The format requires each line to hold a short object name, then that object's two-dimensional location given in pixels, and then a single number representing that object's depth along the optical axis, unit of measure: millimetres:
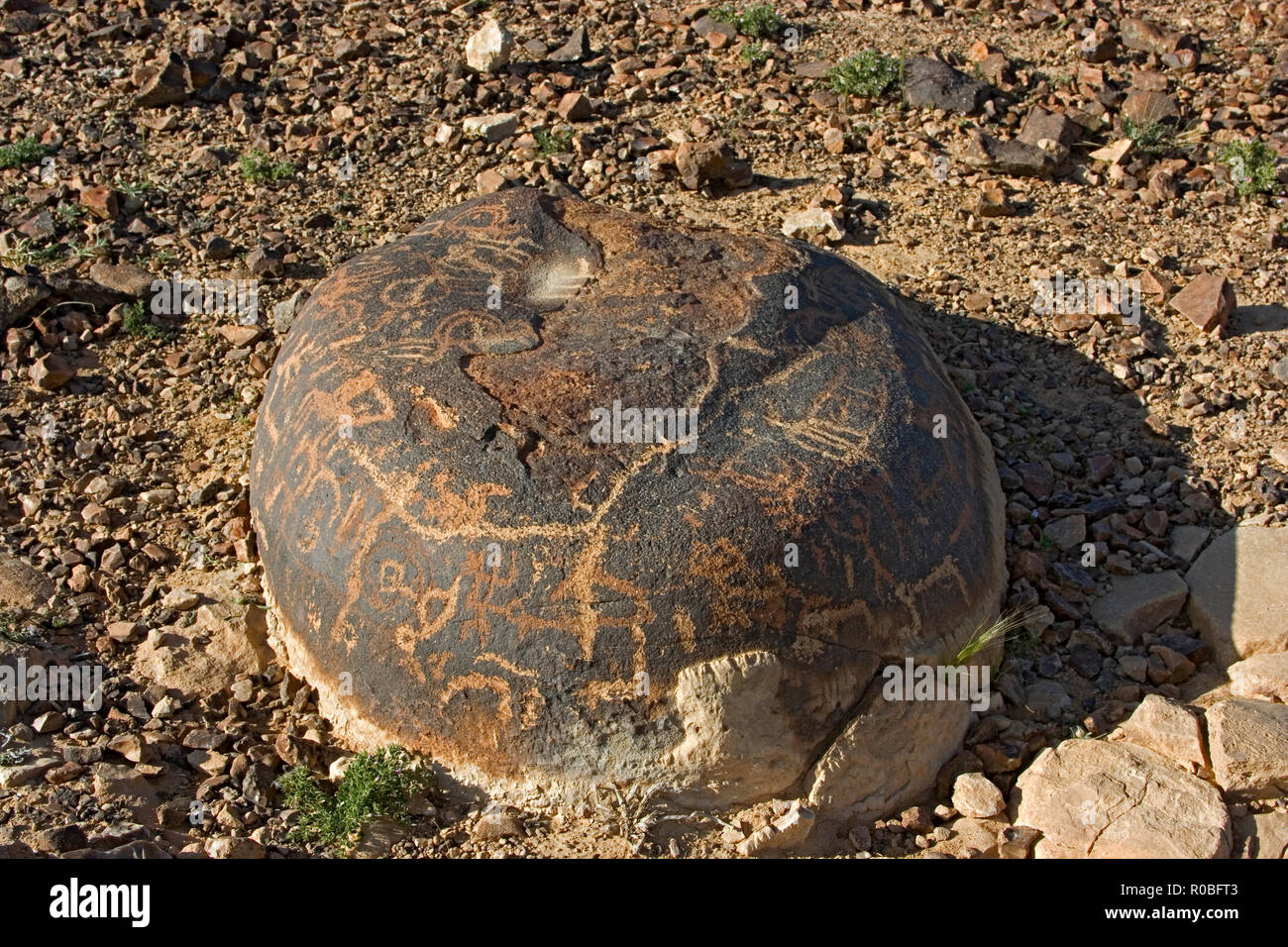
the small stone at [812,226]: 6422
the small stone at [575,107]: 7145
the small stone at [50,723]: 4137
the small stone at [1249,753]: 3939
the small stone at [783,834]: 3771
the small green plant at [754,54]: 7539
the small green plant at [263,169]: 6719
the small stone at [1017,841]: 3834
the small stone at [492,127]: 7027
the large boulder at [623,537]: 3736
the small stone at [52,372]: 5574
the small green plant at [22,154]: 6773
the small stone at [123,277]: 6022
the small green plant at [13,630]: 4449
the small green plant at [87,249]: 6211
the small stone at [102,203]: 6410
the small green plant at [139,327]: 5844
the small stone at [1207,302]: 5828
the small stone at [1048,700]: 4352
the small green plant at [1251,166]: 6637
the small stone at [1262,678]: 4301
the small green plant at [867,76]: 7301
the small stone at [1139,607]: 4695
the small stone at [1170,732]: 4027
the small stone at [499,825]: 3764
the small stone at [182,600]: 4633
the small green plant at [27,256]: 6172
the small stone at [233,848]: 3691
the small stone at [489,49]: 7402
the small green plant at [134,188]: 6570
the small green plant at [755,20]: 7742
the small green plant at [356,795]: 3791
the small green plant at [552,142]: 6918
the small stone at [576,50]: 7594
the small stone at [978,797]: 3965
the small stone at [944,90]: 7195
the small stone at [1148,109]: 7102
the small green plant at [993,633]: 4164
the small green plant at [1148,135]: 6972
